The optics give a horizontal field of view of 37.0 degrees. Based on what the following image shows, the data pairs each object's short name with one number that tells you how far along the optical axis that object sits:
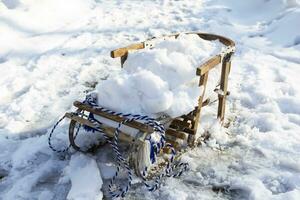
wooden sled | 3.90
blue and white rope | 3.93
